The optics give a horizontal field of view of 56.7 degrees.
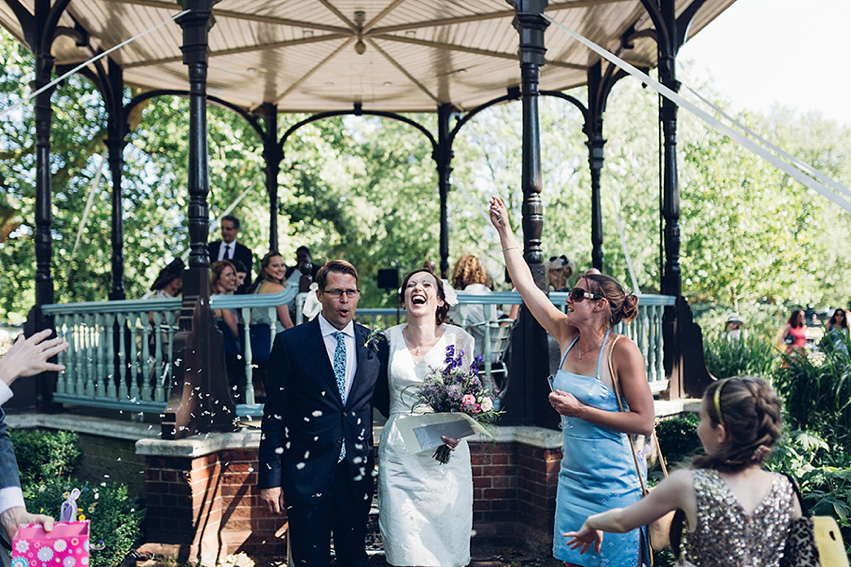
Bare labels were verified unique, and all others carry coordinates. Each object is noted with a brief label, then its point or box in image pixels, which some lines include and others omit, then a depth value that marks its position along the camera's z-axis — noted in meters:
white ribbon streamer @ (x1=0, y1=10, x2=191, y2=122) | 6.31
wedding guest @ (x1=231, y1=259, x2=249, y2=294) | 8.59
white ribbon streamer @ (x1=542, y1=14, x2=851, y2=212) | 3.95
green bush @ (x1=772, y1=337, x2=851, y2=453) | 7.70
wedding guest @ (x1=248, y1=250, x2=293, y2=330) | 7.84
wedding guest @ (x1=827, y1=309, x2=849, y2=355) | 8.61
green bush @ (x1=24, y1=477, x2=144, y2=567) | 5.81
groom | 4.17
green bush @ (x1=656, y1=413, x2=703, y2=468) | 7.27
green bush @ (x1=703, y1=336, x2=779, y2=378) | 9.23
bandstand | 6.34
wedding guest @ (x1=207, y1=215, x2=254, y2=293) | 9.74
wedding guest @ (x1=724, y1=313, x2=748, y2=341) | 9.79
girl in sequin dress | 2.60
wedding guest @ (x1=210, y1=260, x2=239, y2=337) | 7.41
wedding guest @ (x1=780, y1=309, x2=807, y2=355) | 14.55
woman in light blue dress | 3.52
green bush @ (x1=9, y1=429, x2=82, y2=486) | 7.39
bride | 4.08
